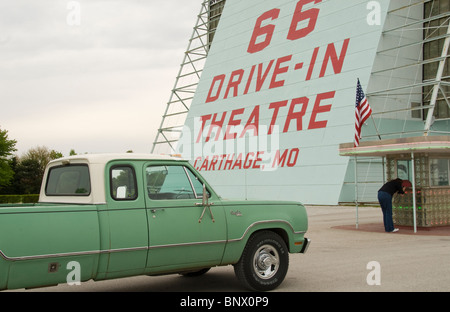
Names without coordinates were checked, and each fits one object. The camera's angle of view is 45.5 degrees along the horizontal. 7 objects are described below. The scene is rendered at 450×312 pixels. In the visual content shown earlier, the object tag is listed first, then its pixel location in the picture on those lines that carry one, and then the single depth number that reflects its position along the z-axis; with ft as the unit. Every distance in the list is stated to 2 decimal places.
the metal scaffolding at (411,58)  89.71
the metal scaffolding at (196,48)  155.53
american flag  55.88
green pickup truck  19.08
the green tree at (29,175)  244.83
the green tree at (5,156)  228.22
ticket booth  52.11
